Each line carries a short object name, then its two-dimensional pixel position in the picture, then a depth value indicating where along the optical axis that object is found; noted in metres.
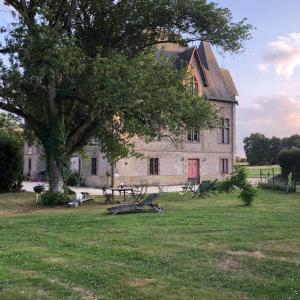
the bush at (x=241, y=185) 20.81
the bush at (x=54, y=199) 22.86
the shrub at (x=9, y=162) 31.70
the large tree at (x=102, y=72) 20.69
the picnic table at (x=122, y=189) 24.79
